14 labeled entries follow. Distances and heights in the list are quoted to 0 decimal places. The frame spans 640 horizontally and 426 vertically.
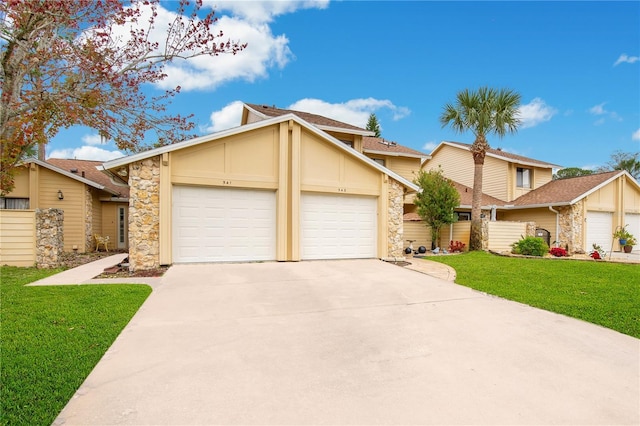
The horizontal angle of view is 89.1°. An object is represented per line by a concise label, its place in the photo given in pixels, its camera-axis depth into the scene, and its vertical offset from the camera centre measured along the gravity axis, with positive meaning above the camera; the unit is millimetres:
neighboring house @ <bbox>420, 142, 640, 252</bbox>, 18281 +671
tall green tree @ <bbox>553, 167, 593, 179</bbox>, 44834 +5378
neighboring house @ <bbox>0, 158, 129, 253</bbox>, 13719 +509
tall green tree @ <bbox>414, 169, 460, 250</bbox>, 16234 +535
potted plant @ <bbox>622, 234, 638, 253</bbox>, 18391 -1925
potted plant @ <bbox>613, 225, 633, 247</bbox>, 18688 -1488
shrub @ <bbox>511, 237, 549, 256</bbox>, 15070 -1718
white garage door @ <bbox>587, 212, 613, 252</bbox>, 18750 -1126
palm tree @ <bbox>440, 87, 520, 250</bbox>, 16203 +4647
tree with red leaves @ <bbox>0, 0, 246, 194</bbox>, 7152 +3963
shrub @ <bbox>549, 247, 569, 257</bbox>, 15562 -2018
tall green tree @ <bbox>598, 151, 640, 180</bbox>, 36328 +5531
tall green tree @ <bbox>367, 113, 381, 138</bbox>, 44500 +11731
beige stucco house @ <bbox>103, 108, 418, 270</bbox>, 9133 +331
